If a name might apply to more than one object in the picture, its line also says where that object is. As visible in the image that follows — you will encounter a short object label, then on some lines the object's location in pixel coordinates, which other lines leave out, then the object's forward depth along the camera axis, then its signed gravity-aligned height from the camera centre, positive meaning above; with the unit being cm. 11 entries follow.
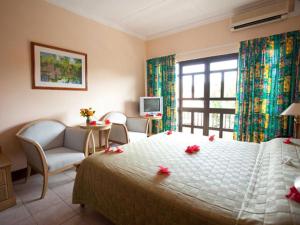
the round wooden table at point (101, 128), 280 -45
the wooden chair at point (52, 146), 197 -61
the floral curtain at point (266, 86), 266 +31
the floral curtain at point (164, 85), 405 +48
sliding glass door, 350 +19
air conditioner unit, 262 +153
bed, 90 -57
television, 402 -4
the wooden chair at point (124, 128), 318 -52
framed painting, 258 +60
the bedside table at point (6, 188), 179 -95
